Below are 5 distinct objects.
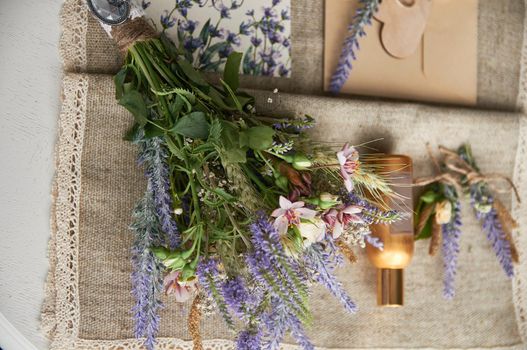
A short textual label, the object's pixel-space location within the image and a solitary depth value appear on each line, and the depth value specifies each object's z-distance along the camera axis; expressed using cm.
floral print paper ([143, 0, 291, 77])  101
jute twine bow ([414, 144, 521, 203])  112
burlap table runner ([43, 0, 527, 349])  96
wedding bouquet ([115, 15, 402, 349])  79
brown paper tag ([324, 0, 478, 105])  110
